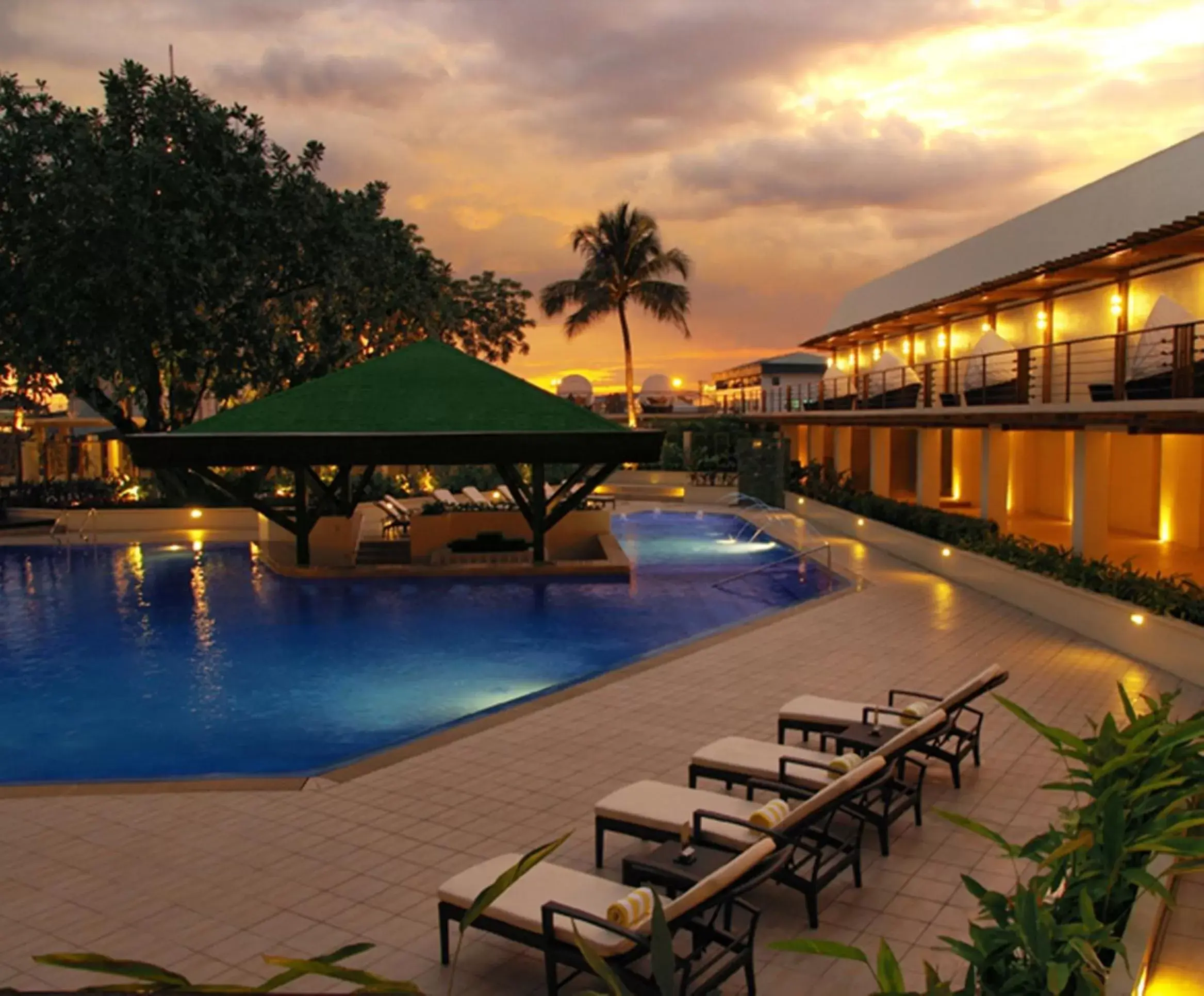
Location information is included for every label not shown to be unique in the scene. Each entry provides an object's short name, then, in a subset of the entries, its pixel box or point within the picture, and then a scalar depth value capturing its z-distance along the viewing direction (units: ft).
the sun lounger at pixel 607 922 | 17.43
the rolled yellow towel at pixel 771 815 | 21.65
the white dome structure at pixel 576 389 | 218.18
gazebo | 70.18
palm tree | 178.40
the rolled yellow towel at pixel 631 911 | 17.71
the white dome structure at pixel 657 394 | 213.46
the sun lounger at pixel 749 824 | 21.03
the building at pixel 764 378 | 183.73
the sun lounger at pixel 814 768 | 24.63
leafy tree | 98.07
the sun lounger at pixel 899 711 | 29.19
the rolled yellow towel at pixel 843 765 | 24.44
